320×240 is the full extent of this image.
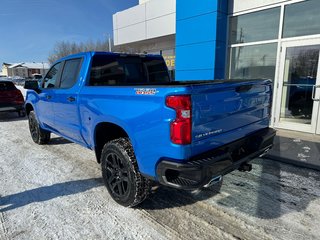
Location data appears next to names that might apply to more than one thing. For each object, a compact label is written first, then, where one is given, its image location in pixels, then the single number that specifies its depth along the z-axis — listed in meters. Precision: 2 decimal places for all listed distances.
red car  9.78
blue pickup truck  2.28
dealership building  6.41
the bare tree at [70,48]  46.42
